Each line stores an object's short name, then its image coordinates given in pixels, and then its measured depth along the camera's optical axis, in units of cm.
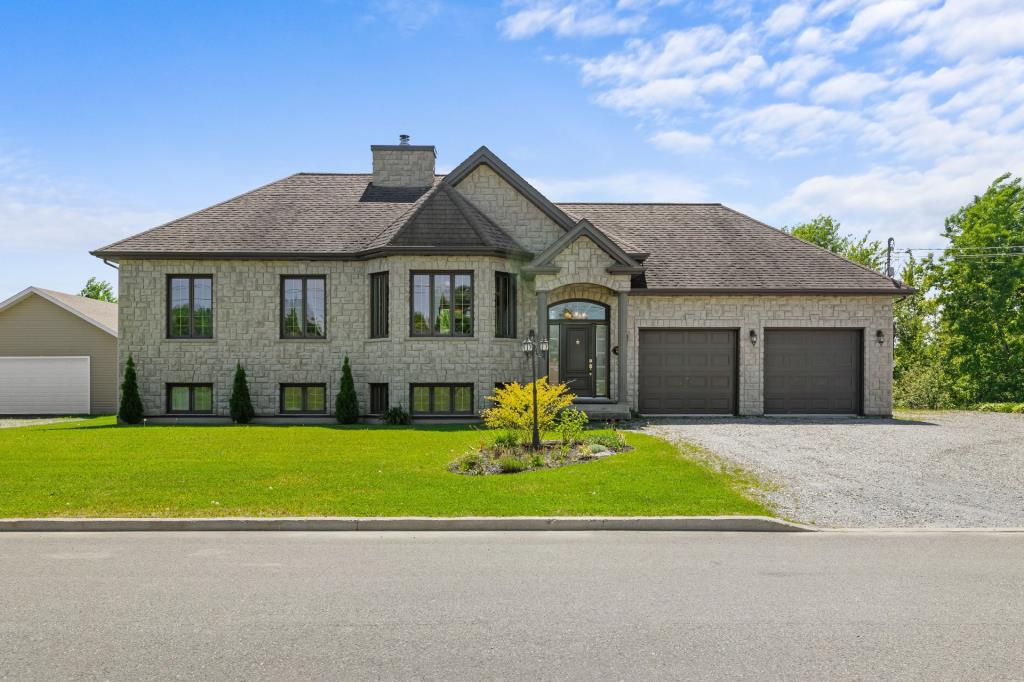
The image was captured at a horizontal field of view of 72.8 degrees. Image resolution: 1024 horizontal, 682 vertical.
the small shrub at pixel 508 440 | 1269
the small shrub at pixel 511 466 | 1100
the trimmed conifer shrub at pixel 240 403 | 1895
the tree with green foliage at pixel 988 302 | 3694
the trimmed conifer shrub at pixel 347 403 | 1861
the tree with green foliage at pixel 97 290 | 6914
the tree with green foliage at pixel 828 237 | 4891
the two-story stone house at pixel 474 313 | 1869
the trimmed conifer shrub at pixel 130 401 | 1905
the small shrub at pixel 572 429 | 1323
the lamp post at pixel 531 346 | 1377
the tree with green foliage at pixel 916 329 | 3956
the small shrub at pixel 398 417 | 1830
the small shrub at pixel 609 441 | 1308
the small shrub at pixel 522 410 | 1331
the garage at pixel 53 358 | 2752
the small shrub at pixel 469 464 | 1105
